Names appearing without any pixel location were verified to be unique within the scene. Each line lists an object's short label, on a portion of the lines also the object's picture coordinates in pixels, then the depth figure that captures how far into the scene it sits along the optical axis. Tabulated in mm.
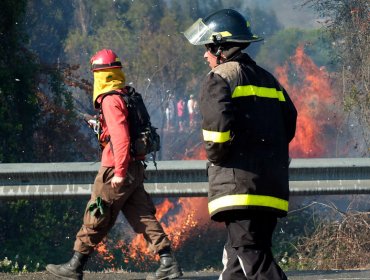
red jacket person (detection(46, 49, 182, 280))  11329
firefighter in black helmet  8827
